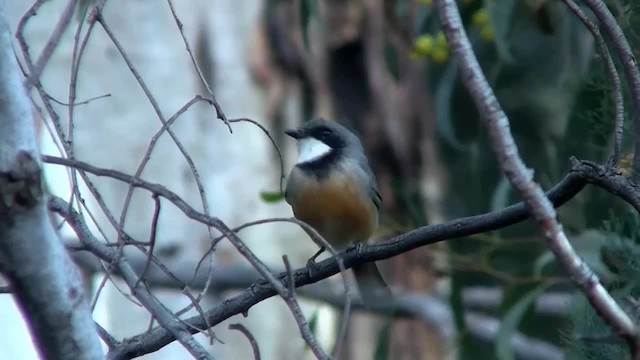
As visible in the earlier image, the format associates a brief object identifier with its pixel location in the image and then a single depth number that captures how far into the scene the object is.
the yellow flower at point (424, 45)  5.00
